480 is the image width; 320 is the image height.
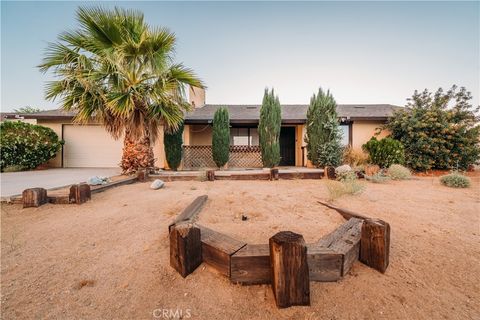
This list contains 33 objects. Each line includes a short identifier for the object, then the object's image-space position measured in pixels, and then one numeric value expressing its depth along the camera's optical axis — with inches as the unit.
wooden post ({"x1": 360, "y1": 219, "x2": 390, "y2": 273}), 51.6
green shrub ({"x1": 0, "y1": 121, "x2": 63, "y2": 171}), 266.1
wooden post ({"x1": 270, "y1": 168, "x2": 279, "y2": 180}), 202.2
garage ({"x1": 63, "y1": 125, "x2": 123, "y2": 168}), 347.9
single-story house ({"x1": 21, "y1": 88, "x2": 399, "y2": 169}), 342.0
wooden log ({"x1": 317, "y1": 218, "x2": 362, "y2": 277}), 49.9
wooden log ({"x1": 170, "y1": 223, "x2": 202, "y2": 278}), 49.3
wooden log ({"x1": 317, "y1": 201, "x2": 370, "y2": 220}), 80.6
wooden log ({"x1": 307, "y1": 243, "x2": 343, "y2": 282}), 47.3
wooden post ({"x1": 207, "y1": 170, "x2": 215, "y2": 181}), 199.5
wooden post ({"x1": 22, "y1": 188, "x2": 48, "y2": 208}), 108.5
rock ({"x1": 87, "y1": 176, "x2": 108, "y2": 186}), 154.2
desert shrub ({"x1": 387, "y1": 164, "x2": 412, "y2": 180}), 207.5
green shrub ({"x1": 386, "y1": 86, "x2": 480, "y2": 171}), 270.8
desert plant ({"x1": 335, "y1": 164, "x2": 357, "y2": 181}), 191.7
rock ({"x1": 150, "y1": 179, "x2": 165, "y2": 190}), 160.6
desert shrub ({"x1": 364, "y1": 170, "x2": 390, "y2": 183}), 186.2
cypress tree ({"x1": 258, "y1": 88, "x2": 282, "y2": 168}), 310.5
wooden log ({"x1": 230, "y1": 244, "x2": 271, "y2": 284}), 46.1
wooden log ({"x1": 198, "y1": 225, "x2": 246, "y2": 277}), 48.3
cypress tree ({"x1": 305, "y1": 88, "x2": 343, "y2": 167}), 283.1
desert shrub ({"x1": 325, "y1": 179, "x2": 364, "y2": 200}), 124.9
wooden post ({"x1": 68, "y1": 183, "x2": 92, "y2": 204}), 115.7
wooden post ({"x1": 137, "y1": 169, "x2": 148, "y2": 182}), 200.2
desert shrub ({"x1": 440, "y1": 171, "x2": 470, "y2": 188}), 162.3
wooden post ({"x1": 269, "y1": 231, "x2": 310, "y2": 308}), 39.3
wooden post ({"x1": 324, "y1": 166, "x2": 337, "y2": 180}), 205.3
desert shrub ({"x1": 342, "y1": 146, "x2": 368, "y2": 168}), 279.3
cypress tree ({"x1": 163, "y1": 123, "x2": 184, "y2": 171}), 303.9
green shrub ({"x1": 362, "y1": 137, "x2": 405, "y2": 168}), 255.4
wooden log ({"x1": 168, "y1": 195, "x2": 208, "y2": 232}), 79.6
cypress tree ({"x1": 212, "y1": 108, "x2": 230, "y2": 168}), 314.3
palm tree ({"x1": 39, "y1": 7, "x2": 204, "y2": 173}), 194.7
